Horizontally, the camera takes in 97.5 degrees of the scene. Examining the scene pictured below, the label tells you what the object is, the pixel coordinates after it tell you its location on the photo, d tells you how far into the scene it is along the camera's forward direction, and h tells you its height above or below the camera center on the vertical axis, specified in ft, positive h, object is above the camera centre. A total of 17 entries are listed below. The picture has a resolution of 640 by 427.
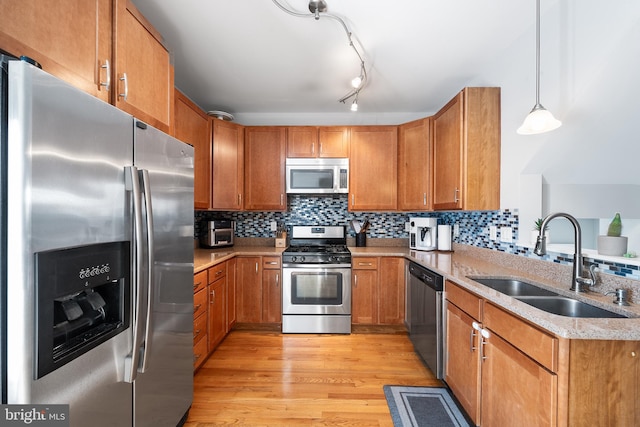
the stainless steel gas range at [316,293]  9.77 -2.78
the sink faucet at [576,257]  4.66 -0.73
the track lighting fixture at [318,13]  5.36 +4.02
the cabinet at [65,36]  2.85 +2.04
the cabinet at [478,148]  7.42 +1.77
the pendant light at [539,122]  4.91 +1.63
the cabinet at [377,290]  9.83 -2.70
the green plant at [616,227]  5.07 -0.23
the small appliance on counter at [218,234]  10.37 -0.79
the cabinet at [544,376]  3.33 -2.14
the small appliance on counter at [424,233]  10.01 -0.72
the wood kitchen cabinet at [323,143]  10.69 +2.68
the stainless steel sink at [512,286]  5.56 -1.50
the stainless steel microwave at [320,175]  10.59 +1.45
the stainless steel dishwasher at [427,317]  6.76 -2.75
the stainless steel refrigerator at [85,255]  2.37 -0.45
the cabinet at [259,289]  9.97 -2.71
